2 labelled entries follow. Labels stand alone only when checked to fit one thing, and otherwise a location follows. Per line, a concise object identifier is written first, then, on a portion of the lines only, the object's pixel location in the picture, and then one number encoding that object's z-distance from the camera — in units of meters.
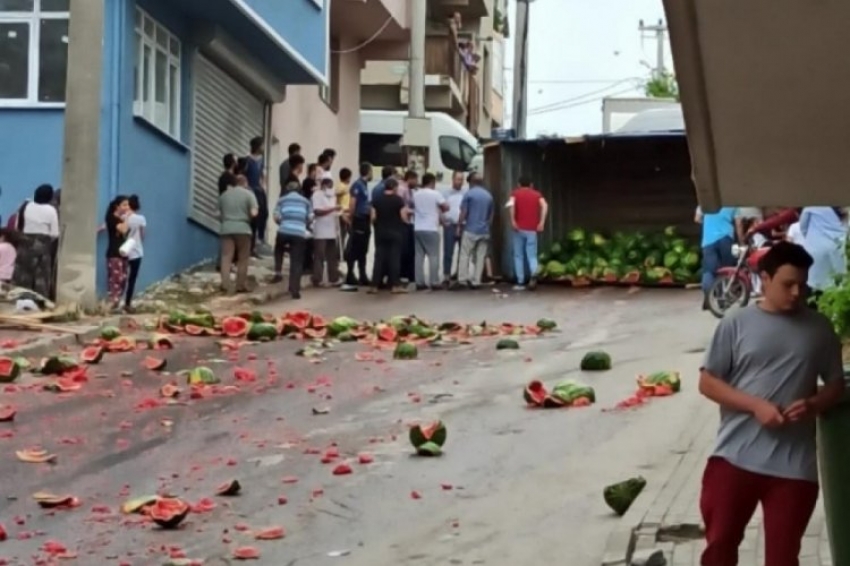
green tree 75.06
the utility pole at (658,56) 70.78
